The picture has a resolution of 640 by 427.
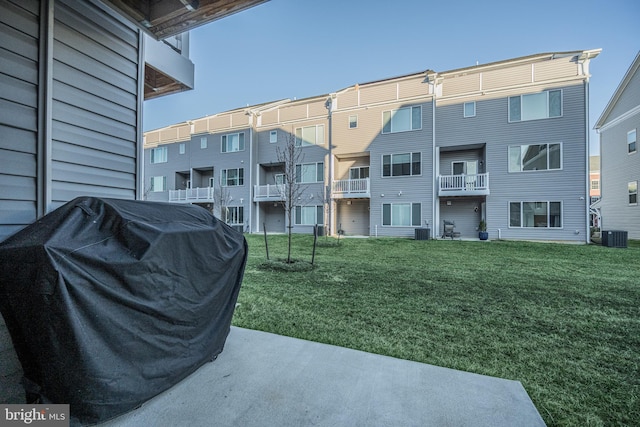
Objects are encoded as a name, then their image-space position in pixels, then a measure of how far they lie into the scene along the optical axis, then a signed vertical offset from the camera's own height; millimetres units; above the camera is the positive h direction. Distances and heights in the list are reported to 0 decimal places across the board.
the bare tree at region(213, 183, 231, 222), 18828 +1235
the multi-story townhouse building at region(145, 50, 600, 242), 12633 +3436
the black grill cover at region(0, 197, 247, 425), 1308 -455
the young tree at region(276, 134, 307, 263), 16819 +3527
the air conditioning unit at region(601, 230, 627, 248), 10852 -858
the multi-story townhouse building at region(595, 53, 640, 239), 14109 +3306
